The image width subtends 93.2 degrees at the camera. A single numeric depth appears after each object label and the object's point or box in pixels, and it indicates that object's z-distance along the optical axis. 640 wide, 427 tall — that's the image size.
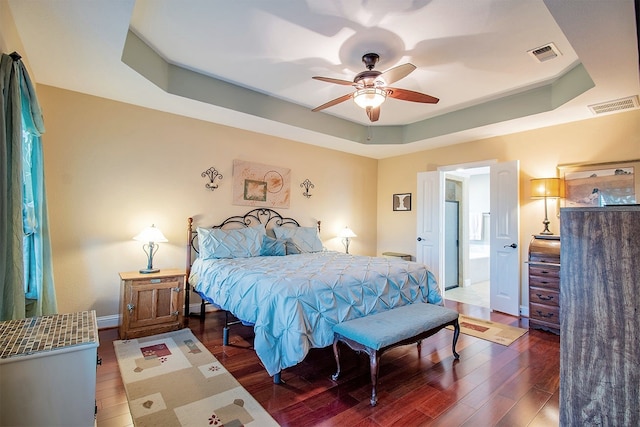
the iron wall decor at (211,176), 4.24
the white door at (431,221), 5.23
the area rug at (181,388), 1.94
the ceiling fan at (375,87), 2.71
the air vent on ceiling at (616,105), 3.20
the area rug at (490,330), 3.40
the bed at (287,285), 2.33
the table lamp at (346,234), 5.47
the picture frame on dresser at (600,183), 3.48
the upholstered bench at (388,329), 2.17
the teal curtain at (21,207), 1.79
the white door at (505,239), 4.30
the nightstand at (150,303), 3.14
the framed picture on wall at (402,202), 5.87
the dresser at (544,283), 3.60
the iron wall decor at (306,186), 5.29
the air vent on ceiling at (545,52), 2.80
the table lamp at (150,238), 3.42
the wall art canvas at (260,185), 4.52
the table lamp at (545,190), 3.88
